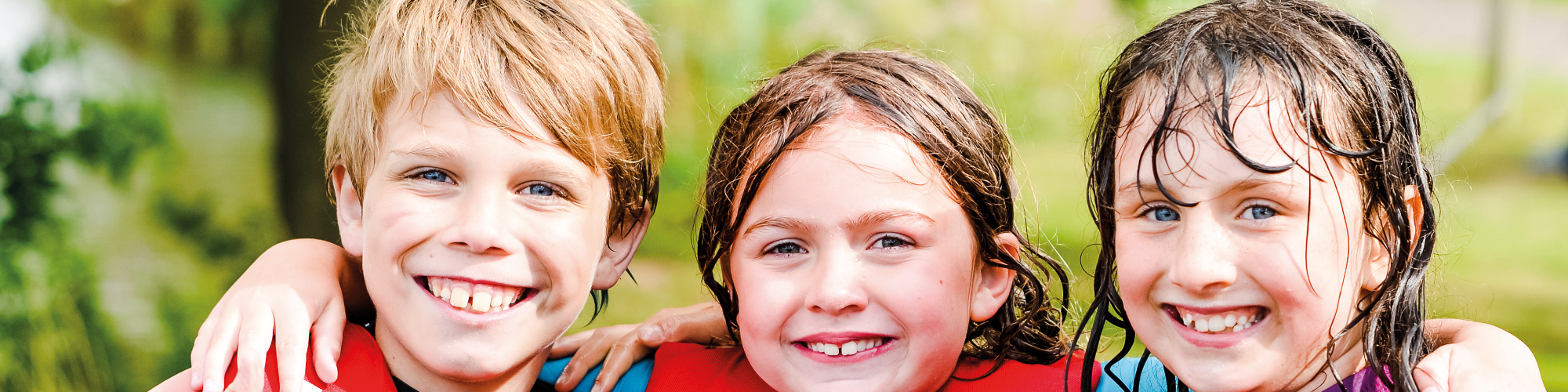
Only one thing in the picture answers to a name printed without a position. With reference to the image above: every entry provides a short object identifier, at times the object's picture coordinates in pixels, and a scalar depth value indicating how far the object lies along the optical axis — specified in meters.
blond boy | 1.67
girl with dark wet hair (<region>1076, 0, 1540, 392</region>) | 1.58
